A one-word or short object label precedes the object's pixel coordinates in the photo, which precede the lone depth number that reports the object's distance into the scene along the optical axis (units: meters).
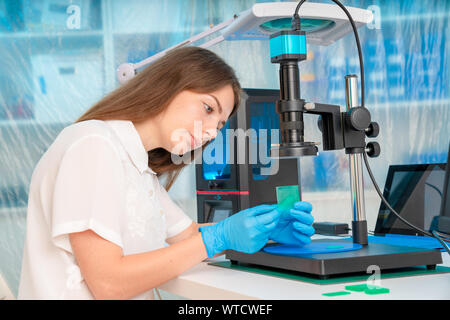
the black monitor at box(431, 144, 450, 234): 1.07
